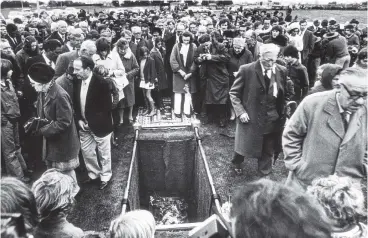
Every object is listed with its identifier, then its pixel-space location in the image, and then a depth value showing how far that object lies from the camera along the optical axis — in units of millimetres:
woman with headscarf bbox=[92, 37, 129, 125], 6093
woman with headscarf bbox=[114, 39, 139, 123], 7219
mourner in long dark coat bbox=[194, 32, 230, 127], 7301
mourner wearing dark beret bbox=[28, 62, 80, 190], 4184
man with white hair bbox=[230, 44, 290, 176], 5117
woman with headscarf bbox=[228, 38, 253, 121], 7087
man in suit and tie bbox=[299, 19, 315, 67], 10641
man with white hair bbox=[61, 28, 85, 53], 6617
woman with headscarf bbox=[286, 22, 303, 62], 9772
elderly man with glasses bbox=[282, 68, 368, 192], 3092
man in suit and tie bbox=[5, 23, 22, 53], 8992
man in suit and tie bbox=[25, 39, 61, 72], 6359
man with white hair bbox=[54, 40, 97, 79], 5766
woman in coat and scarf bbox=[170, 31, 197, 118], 7789
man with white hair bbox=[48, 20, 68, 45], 8087
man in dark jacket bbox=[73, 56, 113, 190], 4906
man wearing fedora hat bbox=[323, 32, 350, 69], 7857
